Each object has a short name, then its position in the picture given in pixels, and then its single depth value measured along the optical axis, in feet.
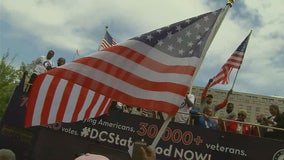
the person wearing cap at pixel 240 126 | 31.53
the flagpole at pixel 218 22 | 18.56
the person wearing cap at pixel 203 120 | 30.84
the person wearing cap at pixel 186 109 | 33.24
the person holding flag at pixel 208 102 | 35.95
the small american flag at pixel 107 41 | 49.10
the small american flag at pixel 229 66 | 38.17
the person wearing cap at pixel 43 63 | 39.17
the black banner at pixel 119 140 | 27.63
